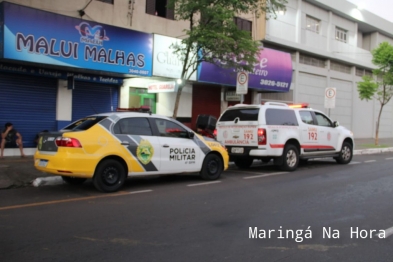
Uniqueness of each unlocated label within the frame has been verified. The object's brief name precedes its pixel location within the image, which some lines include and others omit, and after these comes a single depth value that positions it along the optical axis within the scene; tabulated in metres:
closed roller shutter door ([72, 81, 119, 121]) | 13.60
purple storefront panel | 15.92
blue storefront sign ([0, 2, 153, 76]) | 10.61
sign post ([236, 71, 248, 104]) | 13.03
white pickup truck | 10.56
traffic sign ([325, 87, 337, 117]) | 17.47
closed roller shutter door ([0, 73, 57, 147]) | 11.92
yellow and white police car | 7.18
